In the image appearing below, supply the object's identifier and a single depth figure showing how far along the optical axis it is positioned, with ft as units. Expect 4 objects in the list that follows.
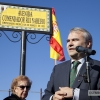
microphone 8.65
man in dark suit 8.52
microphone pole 8.29
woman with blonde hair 14.65
